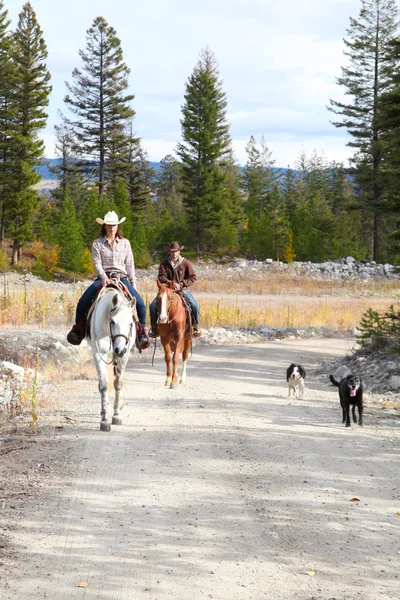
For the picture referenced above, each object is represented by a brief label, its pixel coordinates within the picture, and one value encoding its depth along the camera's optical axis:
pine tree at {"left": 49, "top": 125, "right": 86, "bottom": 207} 72.81
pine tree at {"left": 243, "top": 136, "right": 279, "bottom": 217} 81.19
